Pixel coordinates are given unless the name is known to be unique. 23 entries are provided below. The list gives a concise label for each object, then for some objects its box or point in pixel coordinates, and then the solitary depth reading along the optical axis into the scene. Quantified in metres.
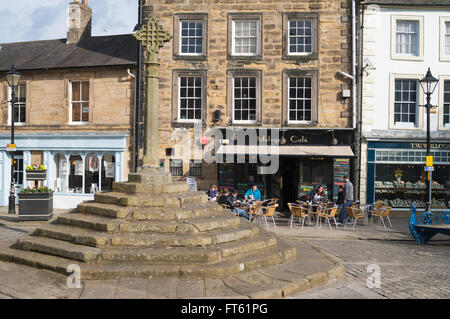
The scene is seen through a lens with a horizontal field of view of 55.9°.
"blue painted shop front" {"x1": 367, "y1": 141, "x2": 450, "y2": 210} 17.22
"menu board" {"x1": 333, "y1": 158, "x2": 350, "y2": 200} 16.95
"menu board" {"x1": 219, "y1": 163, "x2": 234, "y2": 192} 17.47
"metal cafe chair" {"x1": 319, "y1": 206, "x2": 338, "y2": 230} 13.79
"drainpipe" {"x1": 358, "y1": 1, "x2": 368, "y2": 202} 17.17
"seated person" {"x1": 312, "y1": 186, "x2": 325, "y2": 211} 15.18
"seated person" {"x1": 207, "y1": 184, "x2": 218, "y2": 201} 15.78
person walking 14.73
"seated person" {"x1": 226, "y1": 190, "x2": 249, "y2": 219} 13.30
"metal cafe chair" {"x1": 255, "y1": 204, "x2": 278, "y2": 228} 13.49
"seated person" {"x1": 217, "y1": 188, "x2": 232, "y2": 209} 13.73
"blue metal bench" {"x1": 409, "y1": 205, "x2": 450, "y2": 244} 10.87
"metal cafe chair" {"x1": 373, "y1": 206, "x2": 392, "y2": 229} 14.15
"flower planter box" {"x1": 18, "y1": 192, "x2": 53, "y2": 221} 13.49
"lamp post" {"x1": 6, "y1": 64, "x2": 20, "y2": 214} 15.48
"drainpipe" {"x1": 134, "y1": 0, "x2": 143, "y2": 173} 17.89
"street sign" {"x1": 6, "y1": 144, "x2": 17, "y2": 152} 16.26
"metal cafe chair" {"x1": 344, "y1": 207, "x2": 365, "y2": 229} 13.62
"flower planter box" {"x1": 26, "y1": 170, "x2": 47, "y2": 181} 14.24
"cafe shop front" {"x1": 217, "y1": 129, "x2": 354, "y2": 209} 16.77
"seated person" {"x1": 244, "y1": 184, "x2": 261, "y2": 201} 15.40
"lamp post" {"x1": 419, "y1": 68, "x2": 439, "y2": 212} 13.40
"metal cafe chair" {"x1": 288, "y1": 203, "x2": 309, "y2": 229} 13.67
